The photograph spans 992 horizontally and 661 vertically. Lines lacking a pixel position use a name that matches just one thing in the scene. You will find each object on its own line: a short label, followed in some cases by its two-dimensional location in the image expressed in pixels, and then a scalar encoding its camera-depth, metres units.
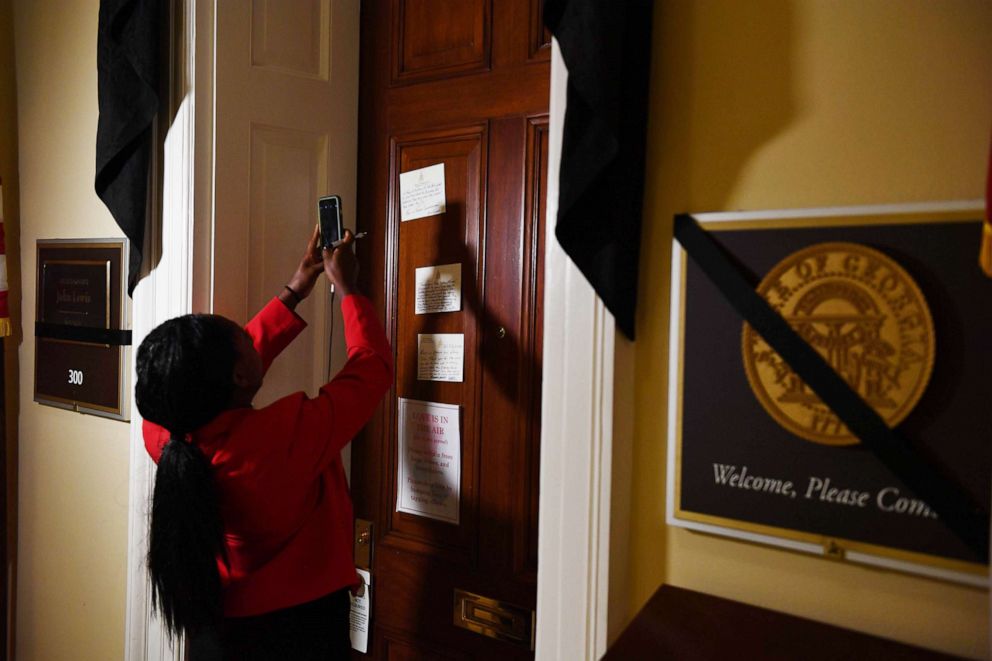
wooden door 1.56
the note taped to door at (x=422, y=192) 1.68
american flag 2.19
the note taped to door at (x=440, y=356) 1.66
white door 1.69
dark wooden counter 0.92
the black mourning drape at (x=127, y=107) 1.67
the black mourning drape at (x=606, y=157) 1.05
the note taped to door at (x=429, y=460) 1.68
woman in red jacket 1.32
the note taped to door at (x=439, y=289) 1.66
